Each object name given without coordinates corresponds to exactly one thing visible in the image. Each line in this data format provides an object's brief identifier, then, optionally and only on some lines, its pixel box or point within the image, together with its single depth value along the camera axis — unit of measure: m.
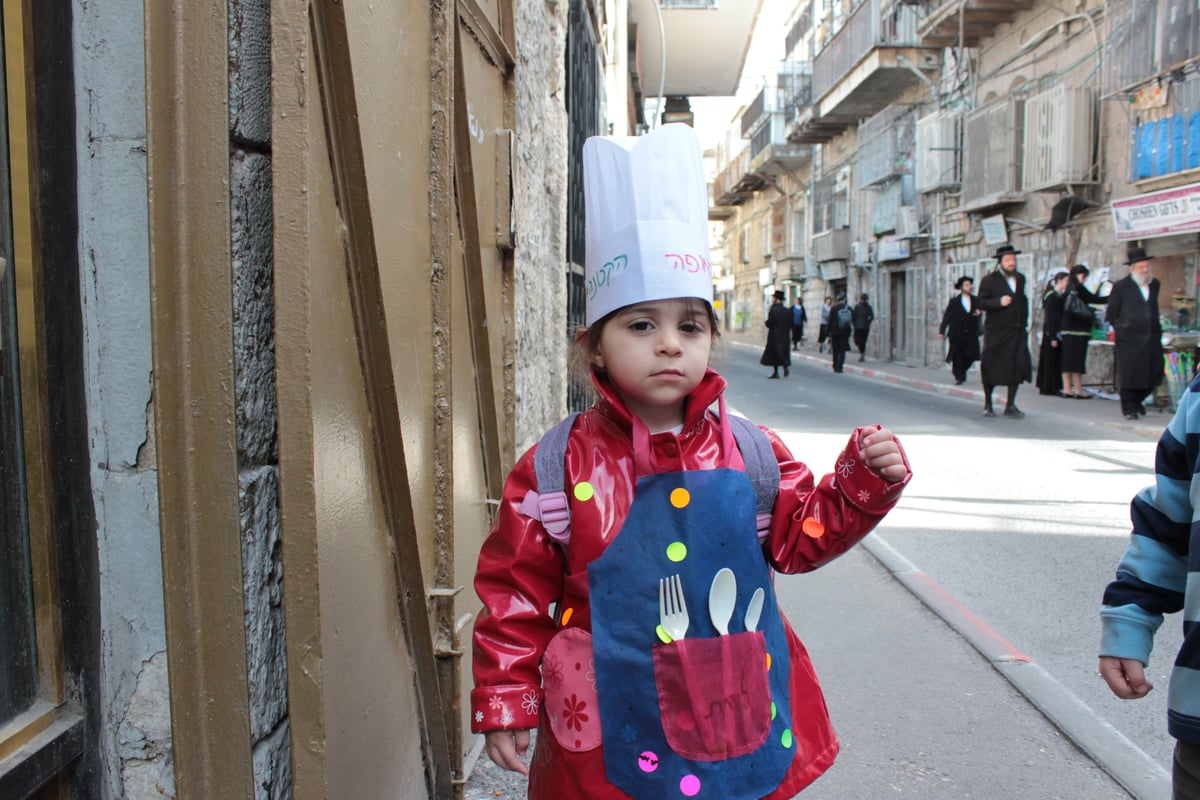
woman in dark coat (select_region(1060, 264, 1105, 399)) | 14.27
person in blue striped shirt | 1.87
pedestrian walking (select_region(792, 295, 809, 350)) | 29.28
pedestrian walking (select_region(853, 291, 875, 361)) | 25.78
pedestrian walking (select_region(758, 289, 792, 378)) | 19.89
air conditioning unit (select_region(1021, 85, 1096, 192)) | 16.00
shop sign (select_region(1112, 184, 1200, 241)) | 12.90
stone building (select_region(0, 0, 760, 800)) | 1.39
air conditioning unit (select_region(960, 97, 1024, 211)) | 18.22
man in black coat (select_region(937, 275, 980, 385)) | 16.67
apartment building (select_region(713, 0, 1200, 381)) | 13.84
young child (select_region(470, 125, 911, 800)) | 1.74
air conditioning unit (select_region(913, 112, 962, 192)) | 21.34
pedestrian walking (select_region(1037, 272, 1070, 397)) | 14.69
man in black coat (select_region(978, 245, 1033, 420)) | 11.79
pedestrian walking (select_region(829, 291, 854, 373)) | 22.55
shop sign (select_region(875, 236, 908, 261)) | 25.32
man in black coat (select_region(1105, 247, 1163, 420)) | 11.67
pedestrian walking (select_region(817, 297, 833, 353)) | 29.03
